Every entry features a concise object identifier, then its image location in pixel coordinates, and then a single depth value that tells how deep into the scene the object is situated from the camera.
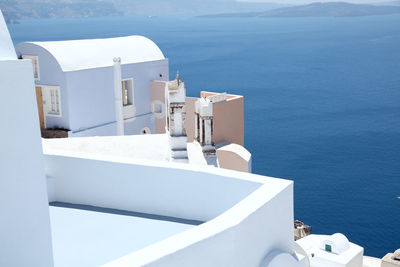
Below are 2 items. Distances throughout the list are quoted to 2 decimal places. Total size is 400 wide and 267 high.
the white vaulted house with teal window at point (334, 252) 16.58
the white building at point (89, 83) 19.52
